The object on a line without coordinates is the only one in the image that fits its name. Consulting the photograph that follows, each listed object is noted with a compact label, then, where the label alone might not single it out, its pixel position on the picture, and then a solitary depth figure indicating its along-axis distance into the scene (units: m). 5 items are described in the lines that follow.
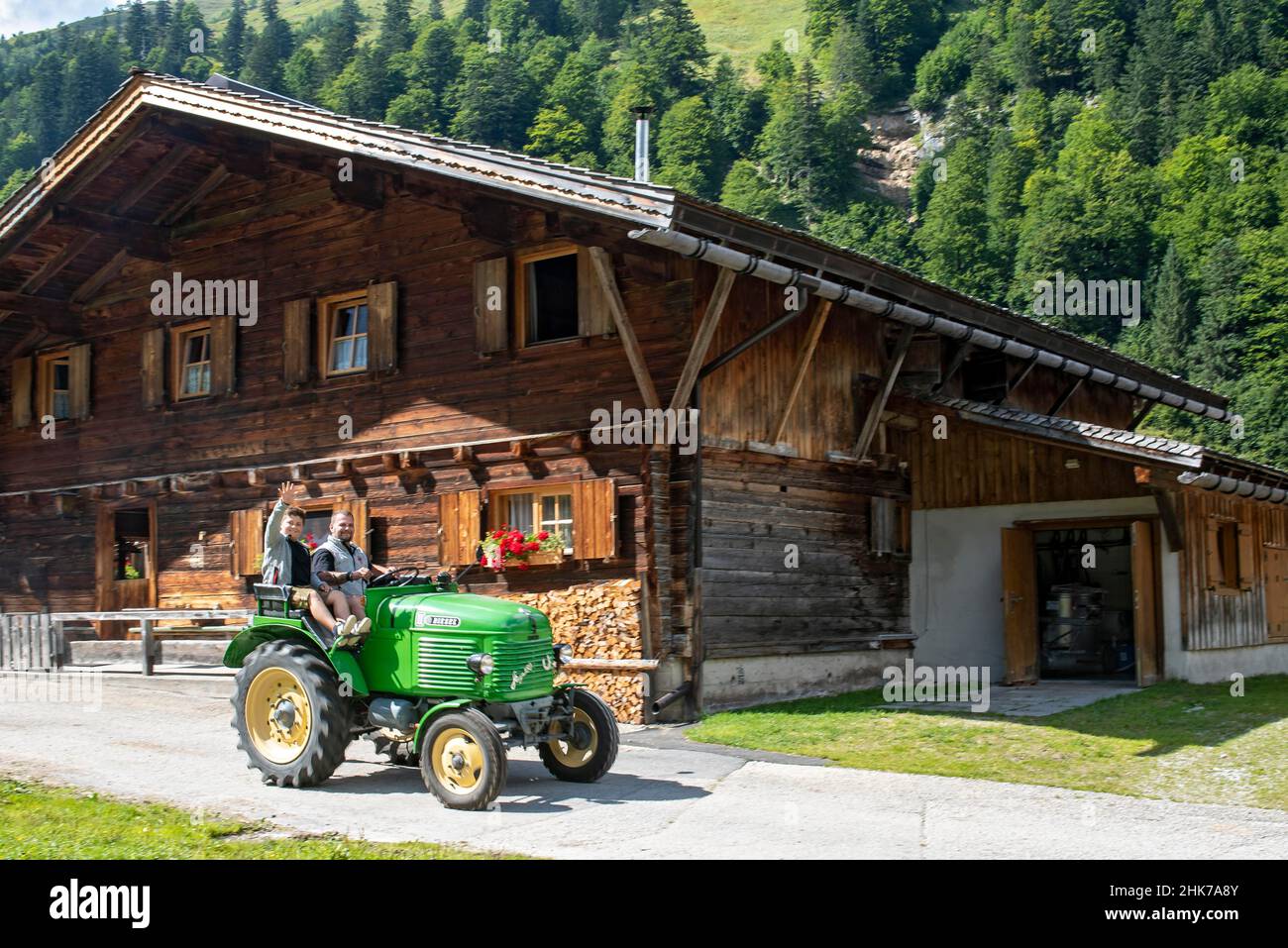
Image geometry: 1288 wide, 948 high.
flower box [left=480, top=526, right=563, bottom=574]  14.97
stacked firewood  14.31
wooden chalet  14.56
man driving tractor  10.05
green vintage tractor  9.36
